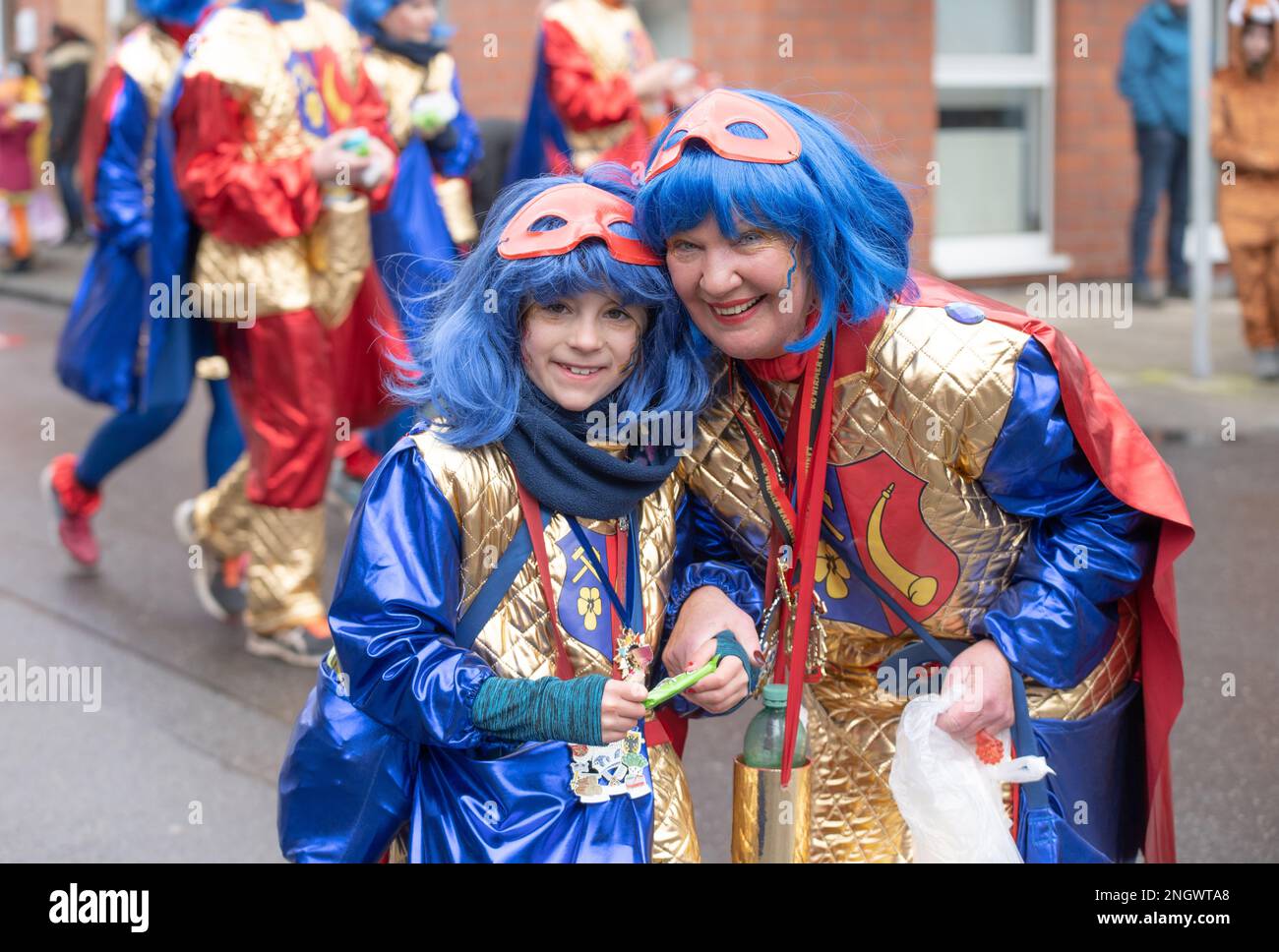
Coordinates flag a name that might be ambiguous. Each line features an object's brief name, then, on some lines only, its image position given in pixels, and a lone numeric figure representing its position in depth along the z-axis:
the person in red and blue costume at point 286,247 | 4.79
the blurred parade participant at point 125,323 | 5.64
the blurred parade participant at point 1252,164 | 8.74
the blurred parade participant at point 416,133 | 5.69
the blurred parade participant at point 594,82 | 7.14
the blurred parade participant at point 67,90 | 15.73
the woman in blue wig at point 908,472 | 2.36
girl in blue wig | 2.37
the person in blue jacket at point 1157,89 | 10.98
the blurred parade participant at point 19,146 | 15.72
